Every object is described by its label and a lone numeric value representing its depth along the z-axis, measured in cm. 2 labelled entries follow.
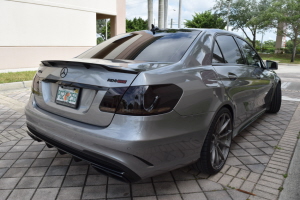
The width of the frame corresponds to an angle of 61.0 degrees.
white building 1091
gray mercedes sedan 187
